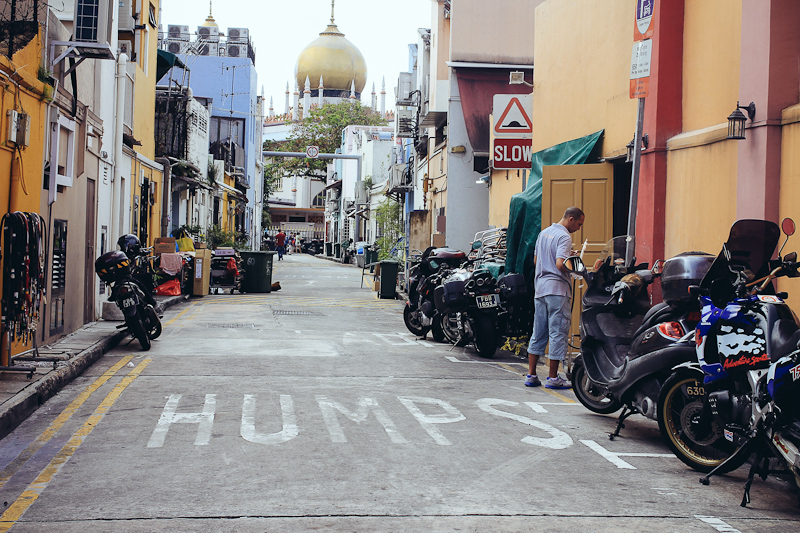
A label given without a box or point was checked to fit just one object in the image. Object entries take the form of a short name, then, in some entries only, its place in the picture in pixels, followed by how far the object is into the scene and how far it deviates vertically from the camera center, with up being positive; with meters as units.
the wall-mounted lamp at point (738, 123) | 8.52 +1.36
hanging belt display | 8.34 -0.31
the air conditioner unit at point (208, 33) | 53.10 +13.22
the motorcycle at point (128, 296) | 11.49 -0.72
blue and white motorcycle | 4.97 -0.70
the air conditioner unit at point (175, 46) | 52.56 +12.26
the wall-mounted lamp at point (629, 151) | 10.80 +1.38
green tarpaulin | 12.20 +0.52
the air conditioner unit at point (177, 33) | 56.56 +13.97
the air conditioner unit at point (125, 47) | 20.81 +4.77
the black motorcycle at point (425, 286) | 13.48 -0.57
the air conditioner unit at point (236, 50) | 51.50 +11.77
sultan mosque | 94.88 +19.93
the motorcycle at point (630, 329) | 6.40 -0.59
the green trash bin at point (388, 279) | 23.59 -0.79
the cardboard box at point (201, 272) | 21.86 -0.69
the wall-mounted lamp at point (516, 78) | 15.33 +3.16
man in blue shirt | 9.02 -0.41
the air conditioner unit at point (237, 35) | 52.00 +12.79
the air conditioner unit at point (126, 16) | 19.53 +5.17
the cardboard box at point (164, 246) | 21.42 -0.05
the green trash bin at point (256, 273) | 24.36 -0.75
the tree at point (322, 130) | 76.25 +10.66
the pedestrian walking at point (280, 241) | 50.39 +0.37
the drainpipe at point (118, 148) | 16.64 +1.83
